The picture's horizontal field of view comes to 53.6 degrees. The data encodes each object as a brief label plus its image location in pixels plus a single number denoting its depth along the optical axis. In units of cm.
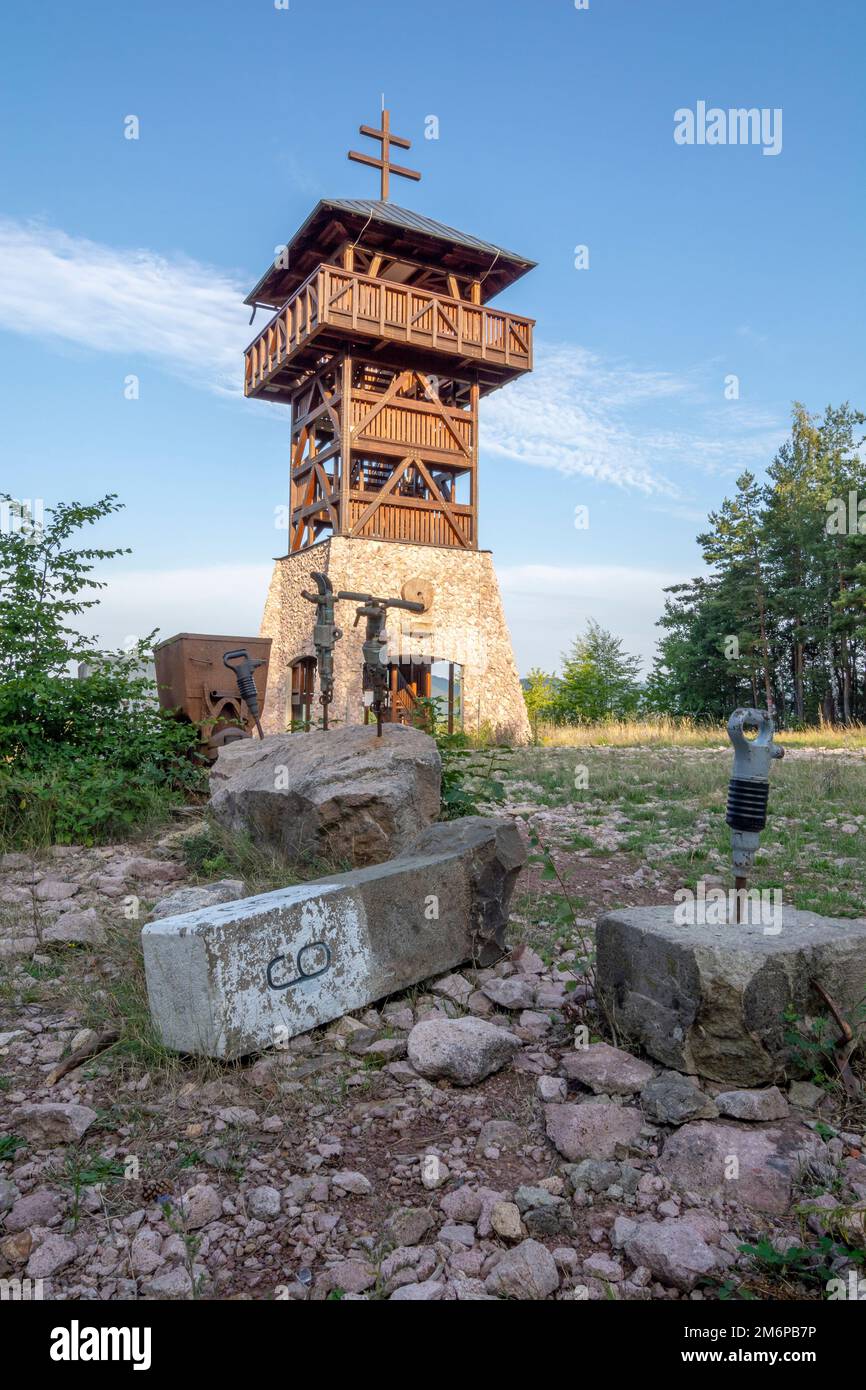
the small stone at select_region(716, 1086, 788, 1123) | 255
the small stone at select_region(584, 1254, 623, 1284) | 198
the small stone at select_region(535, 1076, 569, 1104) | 278
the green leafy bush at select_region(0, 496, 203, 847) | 689
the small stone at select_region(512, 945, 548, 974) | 386
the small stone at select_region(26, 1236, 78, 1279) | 205
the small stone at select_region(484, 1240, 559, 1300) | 192
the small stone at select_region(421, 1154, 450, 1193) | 234
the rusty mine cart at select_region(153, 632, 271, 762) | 846
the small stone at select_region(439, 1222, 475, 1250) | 210
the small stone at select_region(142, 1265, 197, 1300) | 197
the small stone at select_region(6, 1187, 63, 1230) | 221
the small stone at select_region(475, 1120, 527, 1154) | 253
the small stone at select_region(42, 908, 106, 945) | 427
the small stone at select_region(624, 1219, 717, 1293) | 194
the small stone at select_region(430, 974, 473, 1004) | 353
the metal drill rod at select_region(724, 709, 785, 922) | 301
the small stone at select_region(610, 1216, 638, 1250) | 207
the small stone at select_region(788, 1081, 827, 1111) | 266
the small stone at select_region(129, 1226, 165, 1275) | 205
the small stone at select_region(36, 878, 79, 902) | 519
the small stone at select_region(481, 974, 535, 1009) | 344
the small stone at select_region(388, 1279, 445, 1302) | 191
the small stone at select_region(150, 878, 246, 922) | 395
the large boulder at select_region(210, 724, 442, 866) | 469
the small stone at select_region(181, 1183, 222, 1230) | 221
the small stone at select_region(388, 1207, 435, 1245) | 212
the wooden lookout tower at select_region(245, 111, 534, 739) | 1669
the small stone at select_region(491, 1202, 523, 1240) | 212
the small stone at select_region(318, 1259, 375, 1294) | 196
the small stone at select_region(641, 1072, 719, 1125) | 254
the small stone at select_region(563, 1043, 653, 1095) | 276
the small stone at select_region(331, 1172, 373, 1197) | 231
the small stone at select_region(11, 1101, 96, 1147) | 257
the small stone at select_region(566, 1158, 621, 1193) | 230
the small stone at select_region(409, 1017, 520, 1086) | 288
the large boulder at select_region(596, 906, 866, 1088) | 270
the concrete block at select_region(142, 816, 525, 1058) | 289
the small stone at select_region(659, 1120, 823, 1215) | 223
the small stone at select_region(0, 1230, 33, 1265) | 210
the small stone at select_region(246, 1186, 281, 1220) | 222
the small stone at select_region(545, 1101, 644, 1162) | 246
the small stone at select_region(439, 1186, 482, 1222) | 220
